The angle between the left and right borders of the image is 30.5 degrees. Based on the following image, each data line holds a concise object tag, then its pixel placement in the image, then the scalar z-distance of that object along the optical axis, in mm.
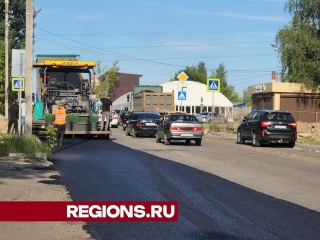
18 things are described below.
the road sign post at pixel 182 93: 41688
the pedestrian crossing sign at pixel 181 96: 41656
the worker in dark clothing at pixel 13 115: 28853
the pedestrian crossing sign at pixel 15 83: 24328
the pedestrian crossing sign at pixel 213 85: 36531
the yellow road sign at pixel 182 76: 41962
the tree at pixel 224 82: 132538
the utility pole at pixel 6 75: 38500
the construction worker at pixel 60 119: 22609
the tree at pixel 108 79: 83062
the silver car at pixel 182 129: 26266
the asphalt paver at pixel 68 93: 26391
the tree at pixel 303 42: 43281
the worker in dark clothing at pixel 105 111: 27438
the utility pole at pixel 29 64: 18812
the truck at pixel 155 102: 45812
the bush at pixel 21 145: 16033
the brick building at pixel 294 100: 47781
